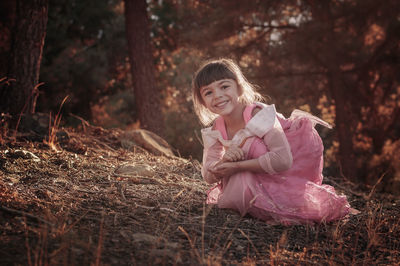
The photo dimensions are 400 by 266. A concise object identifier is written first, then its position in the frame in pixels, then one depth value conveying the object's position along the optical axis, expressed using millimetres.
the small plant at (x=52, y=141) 4073
